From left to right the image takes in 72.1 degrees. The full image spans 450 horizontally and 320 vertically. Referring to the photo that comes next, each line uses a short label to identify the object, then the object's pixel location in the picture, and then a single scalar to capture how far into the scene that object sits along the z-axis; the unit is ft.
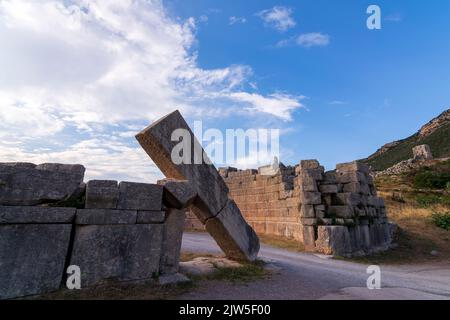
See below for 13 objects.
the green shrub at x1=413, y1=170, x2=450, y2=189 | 96.78
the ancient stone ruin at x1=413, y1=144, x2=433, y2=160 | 130.41
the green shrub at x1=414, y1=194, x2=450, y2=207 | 68.76
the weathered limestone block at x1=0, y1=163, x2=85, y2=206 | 12.66
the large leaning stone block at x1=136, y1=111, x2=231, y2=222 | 17.13
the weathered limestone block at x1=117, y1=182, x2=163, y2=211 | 15.67
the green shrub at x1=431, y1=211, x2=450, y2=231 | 47.27
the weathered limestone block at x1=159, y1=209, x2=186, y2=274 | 17.04
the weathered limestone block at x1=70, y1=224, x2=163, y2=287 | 14.15
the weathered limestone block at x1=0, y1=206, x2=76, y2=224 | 12.45
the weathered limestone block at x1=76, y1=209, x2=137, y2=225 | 14.30
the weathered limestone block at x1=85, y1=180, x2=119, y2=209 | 14.57
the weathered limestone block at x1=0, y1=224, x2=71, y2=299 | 12.27
